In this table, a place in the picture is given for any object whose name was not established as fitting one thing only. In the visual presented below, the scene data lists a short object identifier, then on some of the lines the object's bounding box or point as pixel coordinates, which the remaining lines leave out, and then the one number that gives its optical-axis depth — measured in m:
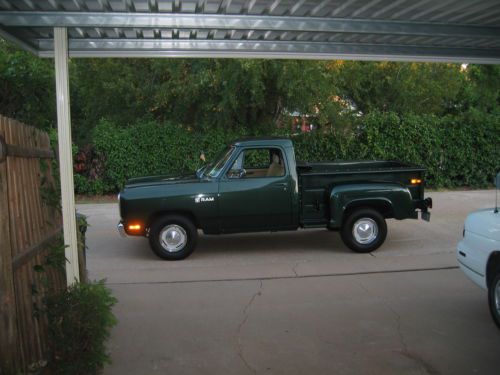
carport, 4.57
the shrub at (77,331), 4.07
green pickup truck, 8.41
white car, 5.17
